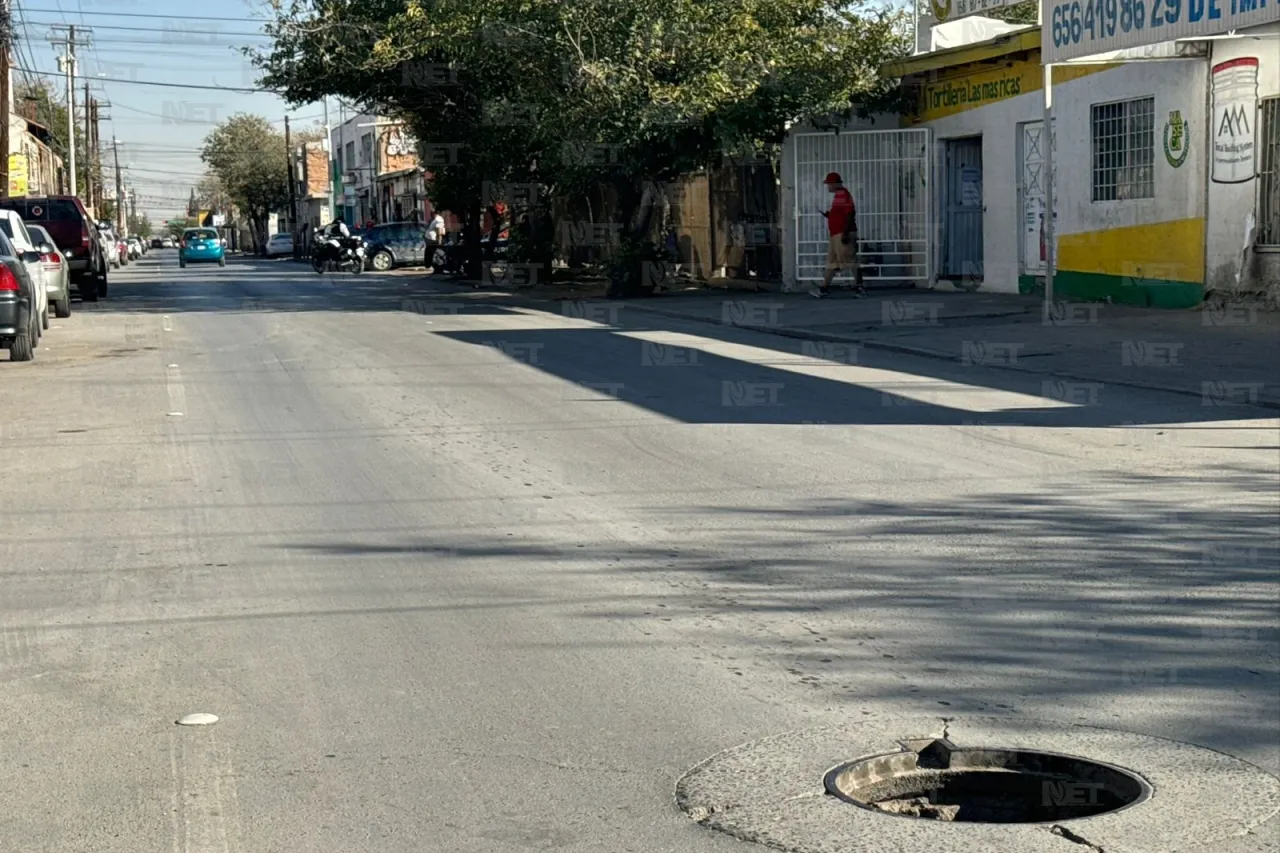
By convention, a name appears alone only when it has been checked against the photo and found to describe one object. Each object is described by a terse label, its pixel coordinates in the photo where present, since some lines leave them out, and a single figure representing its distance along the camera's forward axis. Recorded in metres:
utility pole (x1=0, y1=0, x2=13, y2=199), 37.28
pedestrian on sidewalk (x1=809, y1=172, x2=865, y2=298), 25.56
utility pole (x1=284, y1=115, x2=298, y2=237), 105.76
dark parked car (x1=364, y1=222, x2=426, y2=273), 48.97
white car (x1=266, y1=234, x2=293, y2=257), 85.38
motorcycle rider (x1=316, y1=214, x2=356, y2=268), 46.50
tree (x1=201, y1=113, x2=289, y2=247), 116.12
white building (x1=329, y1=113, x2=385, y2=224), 88.06
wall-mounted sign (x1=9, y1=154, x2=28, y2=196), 50.91
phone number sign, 15.88
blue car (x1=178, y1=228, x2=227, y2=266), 68.25
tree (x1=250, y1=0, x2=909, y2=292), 25.08
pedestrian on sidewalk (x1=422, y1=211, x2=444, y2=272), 44.81
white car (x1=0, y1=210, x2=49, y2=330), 19.38
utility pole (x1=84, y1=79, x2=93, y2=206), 98.94
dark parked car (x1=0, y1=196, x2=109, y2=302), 31.42
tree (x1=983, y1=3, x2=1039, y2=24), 29.17
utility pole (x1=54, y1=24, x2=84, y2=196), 74.06
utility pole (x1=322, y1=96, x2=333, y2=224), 91.81
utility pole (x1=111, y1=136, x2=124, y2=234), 148.00
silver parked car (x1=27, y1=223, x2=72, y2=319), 24.98
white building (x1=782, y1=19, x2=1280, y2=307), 19.45
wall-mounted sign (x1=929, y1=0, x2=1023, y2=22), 20.88
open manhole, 4.61
